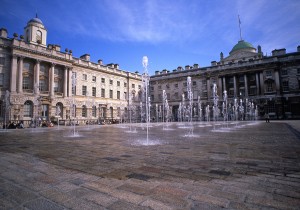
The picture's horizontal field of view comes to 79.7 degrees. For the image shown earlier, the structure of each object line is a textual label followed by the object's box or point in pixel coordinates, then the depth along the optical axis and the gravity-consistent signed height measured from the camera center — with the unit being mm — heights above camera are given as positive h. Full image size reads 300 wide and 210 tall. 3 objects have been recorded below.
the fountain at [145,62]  11078 +3323
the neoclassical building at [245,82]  38938 +8079
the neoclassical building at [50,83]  26891 +6290
